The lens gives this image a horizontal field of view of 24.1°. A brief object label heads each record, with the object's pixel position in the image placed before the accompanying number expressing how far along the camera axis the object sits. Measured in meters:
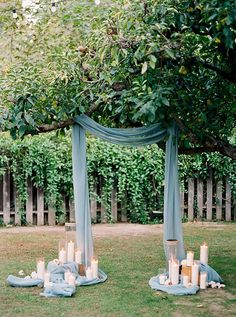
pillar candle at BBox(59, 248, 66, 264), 6.30
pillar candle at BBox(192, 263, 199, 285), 5.84
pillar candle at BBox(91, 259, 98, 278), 6.11
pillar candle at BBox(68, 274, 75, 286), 5.75
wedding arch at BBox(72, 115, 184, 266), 6.26
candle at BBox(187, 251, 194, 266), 6.00
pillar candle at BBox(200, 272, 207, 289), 5.82
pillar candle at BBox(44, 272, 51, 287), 5.71
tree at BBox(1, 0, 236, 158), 4.74
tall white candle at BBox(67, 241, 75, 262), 6.32
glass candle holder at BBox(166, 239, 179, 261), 6.03
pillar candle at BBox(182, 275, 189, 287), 5.80
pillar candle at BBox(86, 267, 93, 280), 6.09
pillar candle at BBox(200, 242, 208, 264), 6.21
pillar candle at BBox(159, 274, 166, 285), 5.87
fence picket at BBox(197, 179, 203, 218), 10.93
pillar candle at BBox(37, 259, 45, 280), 5.96
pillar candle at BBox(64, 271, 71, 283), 5.84
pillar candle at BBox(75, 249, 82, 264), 6.25
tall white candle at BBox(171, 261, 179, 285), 5.83
